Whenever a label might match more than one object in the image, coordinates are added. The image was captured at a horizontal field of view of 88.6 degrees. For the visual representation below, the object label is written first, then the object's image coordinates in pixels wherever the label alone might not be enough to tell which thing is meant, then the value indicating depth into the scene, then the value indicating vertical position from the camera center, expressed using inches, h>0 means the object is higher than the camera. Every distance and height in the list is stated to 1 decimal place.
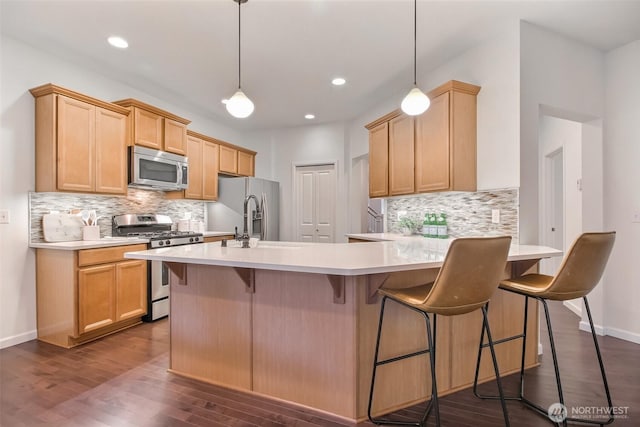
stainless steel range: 138.7 -11.5
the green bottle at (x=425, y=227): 145.4 -6.2
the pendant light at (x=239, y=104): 98.7 +33.0
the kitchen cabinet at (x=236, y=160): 208.8 +36.0
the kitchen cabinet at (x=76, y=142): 116.1 +27.2
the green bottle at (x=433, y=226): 141.6 -5.7
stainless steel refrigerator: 201.5 +4.0
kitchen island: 70.4 -27.5
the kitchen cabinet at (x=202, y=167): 183.5 +27.3
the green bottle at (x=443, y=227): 139.2 -6.0
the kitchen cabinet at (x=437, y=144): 119.3 +27.3
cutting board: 120.8 -5.0
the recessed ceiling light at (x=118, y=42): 116.1 +62.2
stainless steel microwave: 142.9 +20.8
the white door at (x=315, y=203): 227.9 +7.5
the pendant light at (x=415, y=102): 95.6 +32.6
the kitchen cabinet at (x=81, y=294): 111.3 -28.5
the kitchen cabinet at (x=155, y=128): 142.4 +40.6
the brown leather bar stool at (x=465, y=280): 56.8 -12.1
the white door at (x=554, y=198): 181.2 +8.1
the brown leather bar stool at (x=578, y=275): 66.4 -13.2
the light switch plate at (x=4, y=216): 111.5 -0.6
